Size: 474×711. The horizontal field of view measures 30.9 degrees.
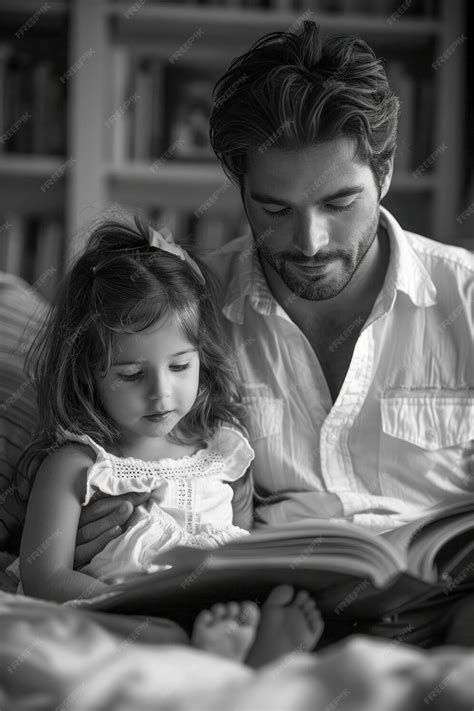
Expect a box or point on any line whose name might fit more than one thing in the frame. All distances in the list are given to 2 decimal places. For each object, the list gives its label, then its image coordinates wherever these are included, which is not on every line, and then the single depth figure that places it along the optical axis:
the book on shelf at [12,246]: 2.76
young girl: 1.08
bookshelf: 2.63
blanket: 0.59
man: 1.21
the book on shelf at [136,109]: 2.67
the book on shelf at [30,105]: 2.68
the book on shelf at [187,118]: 2.73
